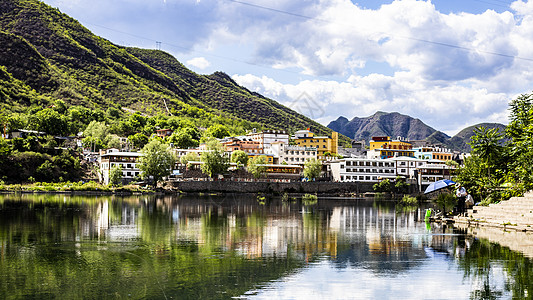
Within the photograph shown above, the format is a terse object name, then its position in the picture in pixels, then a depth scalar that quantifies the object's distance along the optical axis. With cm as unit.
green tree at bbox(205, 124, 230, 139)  15875
